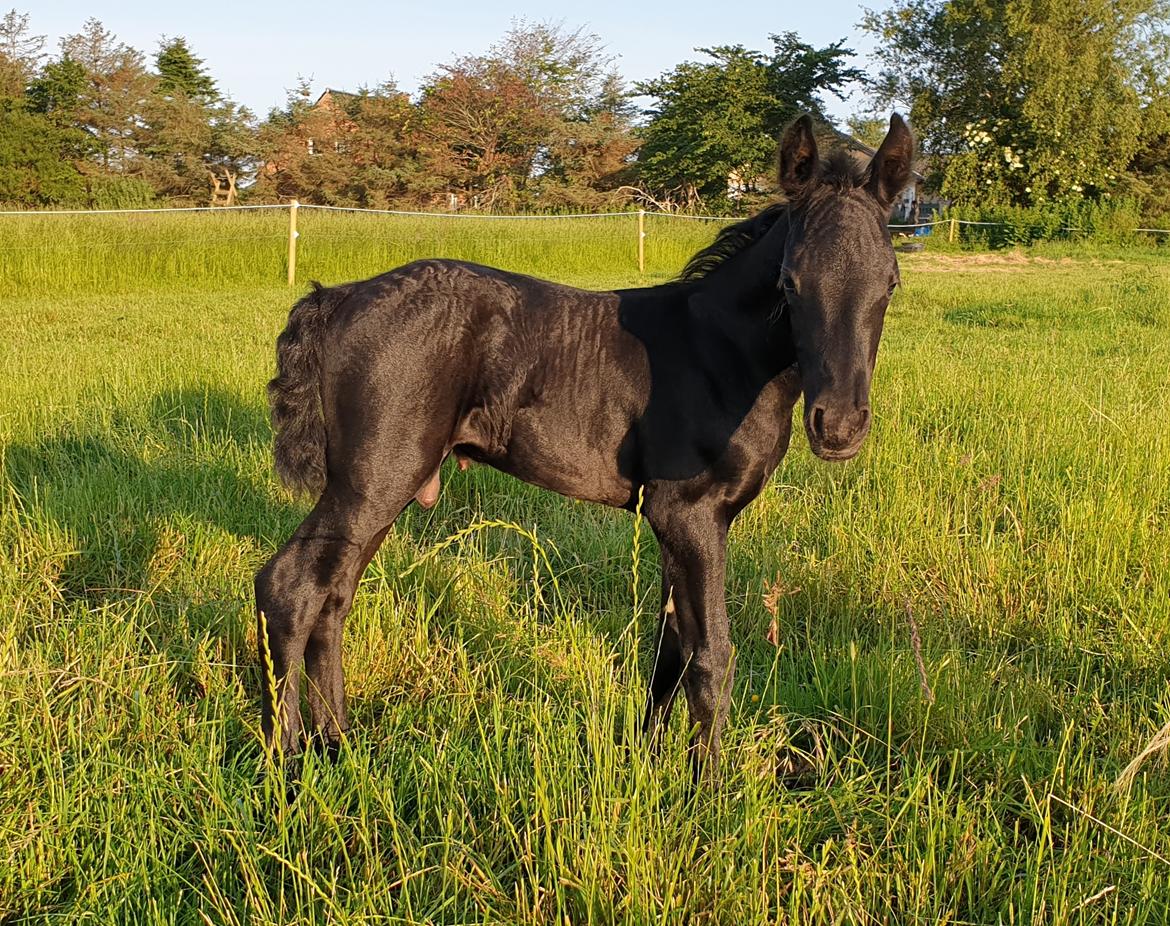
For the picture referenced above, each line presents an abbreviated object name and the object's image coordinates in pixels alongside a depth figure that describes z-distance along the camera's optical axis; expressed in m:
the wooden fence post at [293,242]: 15.66
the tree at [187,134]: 36.03
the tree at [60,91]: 33.88
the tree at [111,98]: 35.19
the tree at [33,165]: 30.28
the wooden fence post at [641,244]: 20.58
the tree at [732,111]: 32.47
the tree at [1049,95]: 31.66
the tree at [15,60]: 33.31
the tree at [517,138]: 36.12
